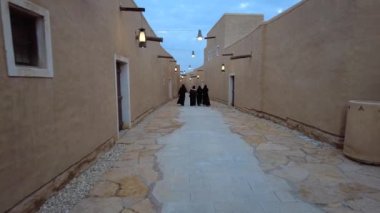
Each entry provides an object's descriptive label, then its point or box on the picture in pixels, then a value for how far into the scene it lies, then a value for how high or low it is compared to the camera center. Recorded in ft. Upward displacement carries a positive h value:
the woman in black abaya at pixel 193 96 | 57.62 -4.27
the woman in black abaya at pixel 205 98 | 57.97 -4.74
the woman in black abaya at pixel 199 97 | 59.00 -4.60
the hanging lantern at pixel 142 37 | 25.04 +3.71
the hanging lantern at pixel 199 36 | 57.36 +8.69
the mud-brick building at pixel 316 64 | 17.89 +1.13
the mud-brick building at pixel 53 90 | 8.49 -0.61
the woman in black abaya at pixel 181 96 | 58.27 -4.35
